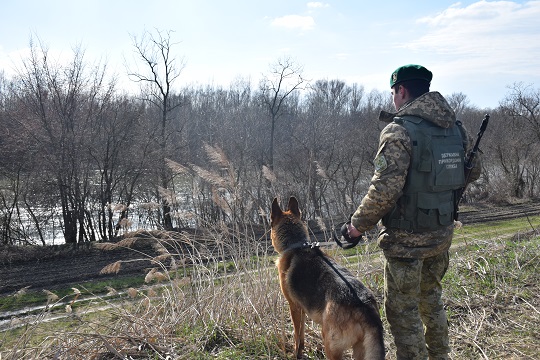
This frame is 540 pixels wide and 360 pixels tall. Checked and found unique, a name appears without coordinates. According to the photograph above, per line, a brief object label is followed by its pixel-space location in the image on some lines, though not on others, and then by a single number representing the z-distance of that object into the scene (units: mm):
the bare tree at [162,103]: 17166
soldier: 2830
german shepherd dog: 2791
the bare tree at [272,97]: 23828
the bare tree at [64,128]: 14430
